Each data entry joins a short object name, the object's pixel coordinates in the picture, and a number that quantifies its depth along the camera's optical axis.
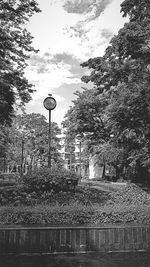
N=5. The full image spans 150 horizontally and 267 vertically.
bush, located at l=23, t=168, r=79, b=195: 11.98
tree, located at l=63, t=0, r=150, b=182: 12.39
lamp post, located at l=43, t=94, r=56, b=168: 15.00
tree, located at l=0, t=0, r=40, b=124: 17.77
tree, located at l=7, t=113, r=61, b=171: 62.94
